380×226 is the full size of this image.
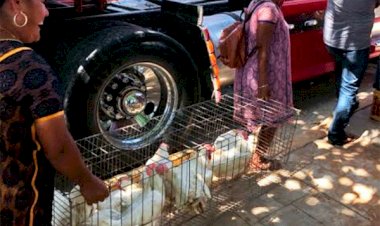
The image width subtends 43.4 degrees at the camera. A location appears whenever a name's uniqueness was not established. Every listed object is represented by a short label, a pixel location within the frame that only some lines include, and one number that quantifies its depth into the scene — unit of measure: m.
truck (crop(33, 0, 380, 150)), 3.18
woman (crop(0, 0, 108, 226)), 1.50
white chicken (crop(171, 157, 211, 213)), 2.75
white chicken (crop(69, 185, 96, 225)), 2.30
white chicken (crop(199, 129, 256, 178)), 3.04
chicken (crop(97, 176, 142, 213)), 2.49
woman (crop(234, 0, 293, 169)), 3.09
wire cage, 2.50
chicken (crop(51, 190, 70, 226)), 2.38
